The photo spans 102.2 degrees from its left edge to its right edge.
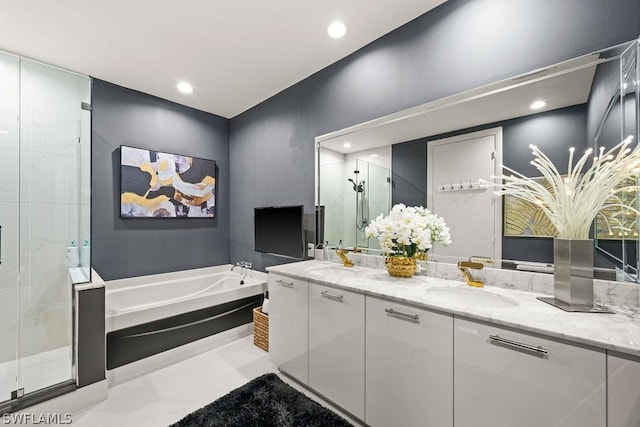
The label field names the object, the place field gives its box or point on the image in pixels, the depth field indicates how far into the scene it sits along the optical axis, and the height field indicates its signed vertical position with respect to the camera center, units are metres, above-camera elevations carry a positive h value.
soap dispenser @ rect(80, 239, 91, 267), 2.23 -0.37
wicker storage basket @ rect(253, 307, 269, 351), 2.56 -1.18
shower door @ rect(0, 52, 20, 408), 2.02 +0.08
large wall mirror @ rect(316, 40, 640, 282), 1.25 +0.41
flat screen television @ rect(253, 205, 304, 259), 2.71 -0.19
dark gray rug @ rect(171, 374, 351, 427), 1.63 -1.32
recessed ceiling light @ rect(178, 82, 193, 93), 2.90 +1.44
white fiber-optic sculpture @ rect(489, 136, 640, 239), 1.13 +0.13
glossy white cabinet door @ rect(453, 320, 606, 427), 0.90 -0.64
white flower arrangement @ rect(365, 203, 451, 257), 1.72 -0.12
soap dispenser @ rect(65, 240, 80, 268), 2.41 -0.41
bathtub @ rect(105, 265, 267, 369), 2.15 -0.97
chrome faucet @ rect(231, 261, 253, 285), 3.42 -0.72
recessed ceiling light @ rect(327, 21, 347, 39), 2.00 +1.46
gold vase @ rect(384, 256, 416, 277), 1.77 -0.36
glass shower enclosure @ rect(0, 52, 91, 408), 2.02 -0.01
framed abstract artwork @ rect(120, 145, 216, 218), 2.96 +0.35
